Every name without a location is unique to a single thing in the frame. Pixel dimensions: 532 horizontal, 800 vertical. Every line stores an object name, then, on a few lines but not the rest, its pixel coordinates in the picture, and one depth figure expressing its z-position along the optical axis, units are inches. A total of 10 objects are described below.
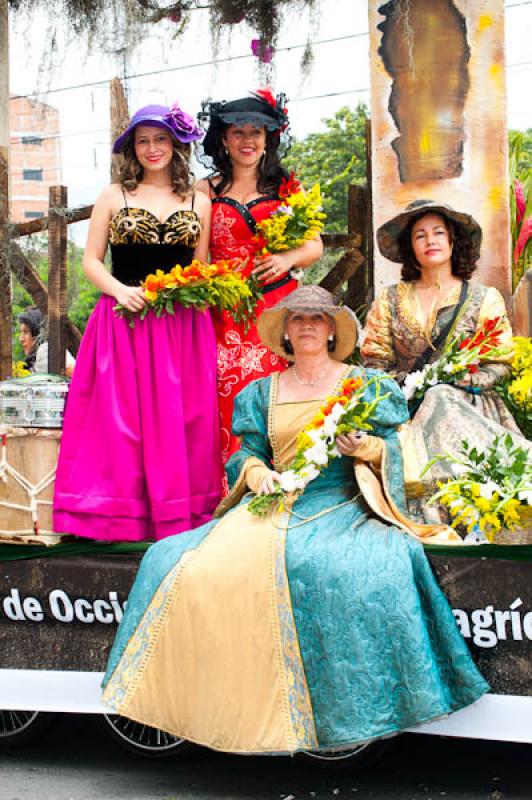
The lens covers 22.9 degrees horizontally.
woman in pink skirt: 224.8
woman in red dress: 239.1
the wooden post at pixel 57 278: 340.8
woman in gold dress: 236.2
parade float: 191.9
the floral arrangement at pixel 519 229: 305.3
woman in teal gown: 183.6
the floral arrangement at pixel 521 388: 232.8
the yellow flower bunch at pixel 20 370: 258.8
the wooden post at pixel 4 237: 323.3
